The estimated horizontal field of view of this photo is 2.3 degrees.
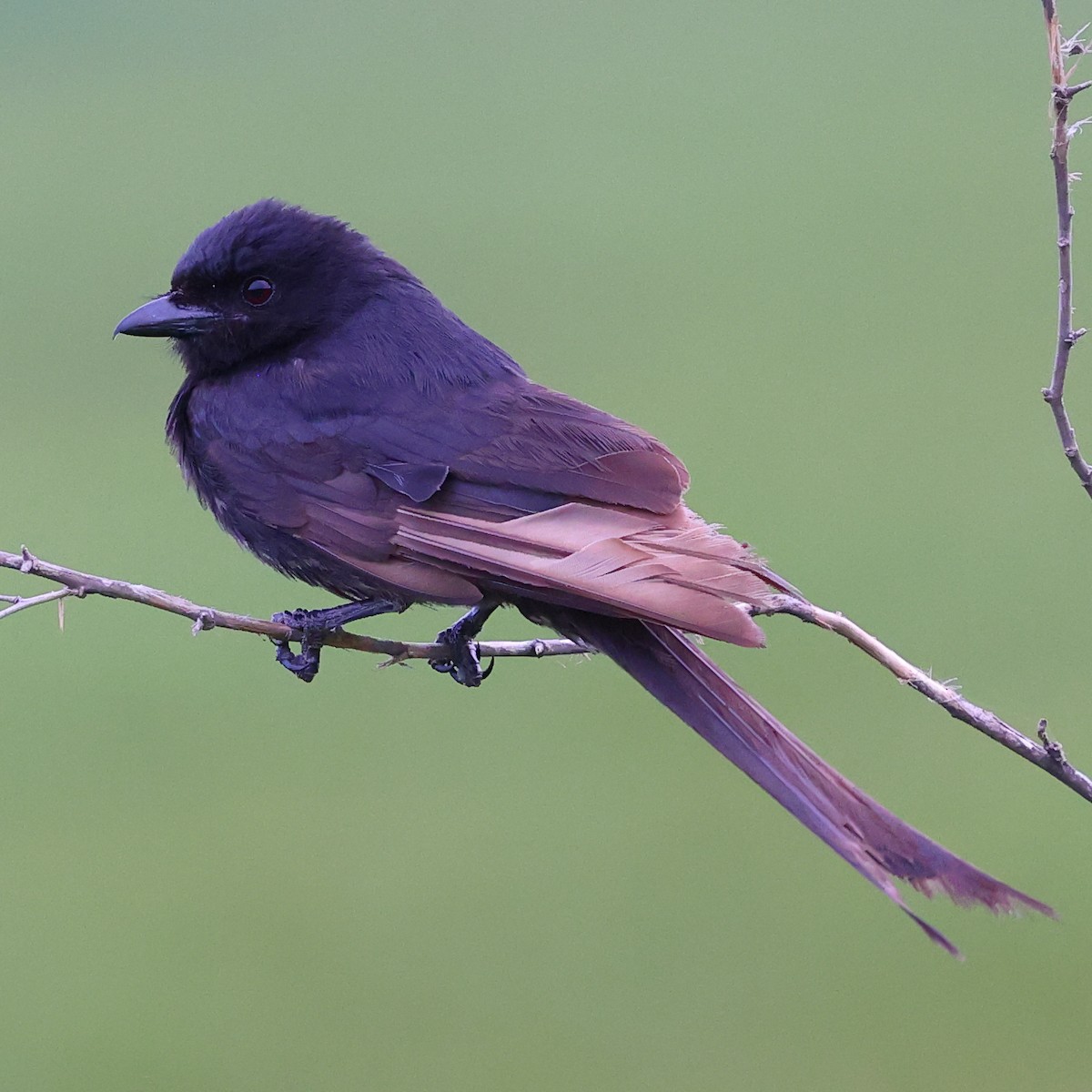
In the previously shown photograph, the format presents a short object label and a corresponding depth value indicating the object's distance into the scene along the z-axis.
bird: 6.30
